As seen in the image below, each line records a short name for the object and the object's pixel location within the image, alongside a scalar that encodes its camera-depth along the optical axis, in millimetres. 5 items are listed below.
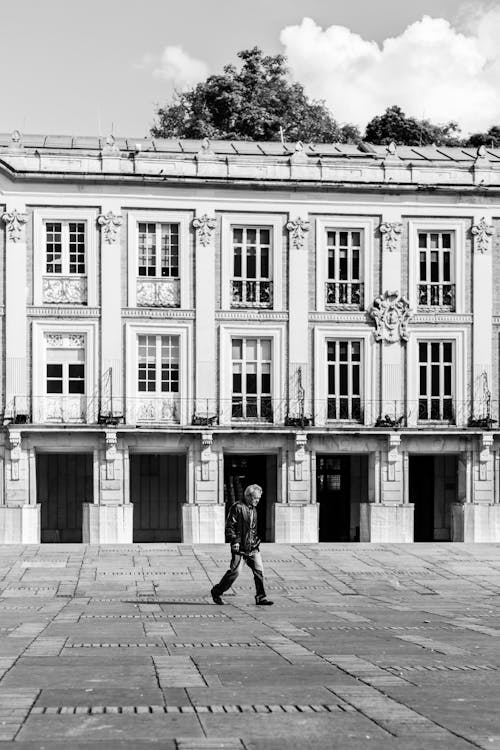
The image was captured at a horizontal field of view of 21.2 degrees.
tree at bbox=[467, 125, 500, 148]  60944
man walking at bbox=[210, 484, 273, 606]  22531
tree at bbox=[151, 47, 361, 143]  60156
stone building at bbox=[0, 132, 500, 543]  39375
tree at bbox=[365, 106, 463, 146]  61531
